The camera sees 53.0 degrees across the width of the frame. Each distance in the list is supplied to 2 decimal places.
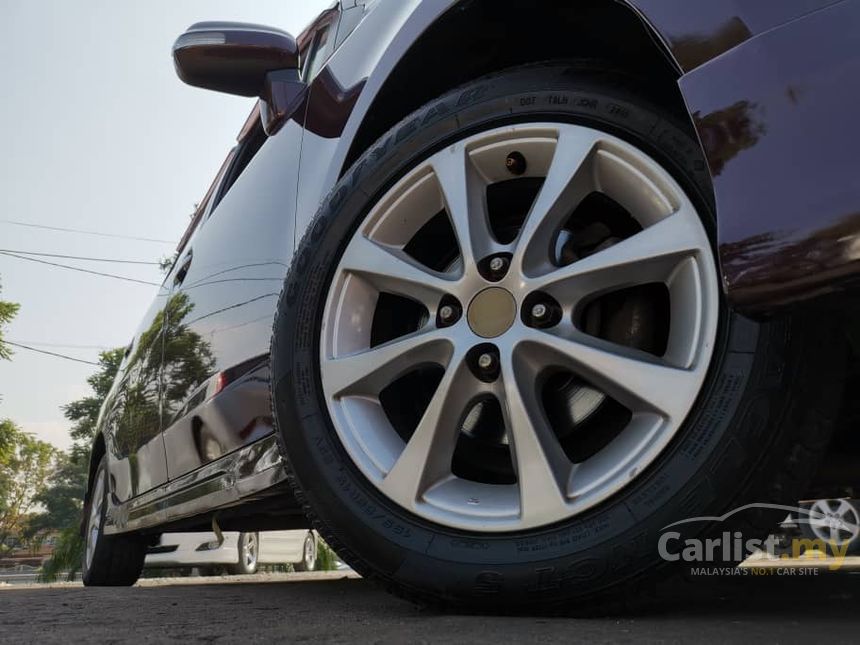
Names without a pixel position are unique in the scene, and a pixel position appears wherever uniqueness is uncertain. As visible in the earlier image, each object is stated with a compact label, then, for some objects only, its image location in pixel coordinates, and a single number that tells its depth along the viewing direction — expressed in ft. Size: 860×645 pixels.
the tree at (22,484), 189.67
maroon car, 3.93
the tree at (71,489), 45.38
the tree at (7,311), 71.26
